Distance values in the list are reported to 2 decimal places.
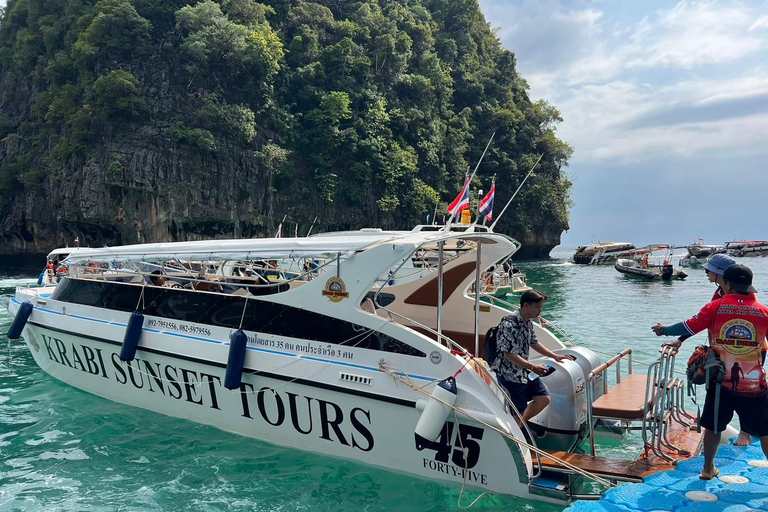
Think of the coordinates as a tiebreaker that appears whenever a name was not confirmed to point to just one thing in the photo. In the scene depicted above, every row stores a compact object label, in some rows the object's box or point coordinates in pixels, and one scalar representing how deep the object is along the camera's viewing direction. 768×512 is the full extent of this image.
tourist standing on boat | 4.55
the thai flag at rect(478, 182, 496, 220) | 17.15
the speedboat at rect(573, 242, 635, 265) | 51.66
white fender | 4.46
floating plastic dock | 3.66
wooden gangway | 4.34
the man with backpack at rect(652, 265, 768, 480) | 3.61
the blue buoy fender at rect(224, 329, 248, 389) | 5.62
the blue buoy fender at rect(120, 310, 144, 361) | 6.55
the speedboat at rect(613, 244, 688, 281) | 32.53
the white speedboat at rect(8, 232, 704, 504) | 4.56
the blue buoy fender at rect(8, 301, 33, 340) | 8.49
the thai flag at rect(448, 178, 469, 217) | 16.17
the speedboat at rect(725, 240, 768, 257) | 59.66
